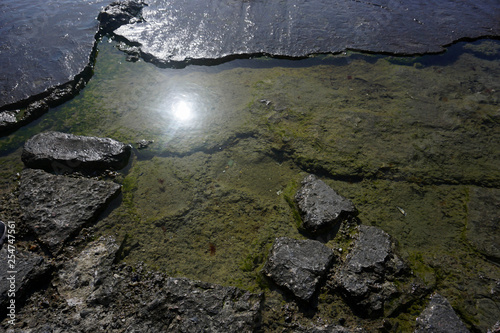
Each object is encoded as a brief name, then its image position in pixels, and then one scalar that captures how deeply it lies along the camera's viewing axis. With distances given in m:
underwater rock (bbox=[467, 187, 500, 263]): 1.73
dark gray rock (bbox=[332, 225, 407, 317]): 1.50
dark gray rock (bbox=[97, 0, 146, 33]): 3.62
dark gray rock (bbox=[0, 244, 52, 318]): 1.48
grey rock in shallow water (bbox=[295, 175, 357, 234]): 1.80
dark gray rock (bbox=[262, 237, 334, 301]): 1.53
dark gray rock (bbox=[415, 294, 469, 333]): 1.39
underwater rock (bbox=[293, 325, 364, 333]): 1.43
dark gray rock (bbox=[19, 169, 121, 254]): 1.78
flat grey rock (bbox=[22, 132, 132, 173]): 2.16
